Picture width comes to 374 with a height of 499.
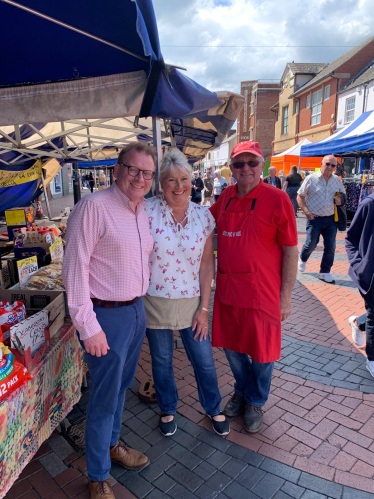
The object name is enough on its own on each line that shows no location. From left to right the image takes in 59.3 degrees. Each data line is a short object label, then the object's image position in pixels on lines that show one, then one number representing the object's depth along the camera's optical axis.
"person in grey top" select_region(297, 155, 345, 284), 5.32
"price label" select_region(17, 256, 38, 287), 2.78
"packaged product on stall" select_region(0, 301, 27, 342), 2.02
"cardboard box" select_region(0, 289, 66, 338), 2.43
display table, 1.68
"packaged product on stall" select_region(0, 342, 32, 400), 1.66
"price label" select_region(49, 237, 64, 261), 3.44
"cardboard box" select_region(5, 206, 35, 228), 5.15
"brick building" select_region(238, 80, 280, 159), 35.50
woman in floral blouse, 2.10
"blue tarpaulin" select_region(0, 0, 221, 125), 1.62
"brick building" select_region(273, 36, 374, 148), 20.25
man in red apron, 2.22
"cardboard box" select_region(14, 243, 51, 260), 3.30
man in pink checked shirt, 1.65
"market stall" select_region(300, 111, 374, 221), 8.77
